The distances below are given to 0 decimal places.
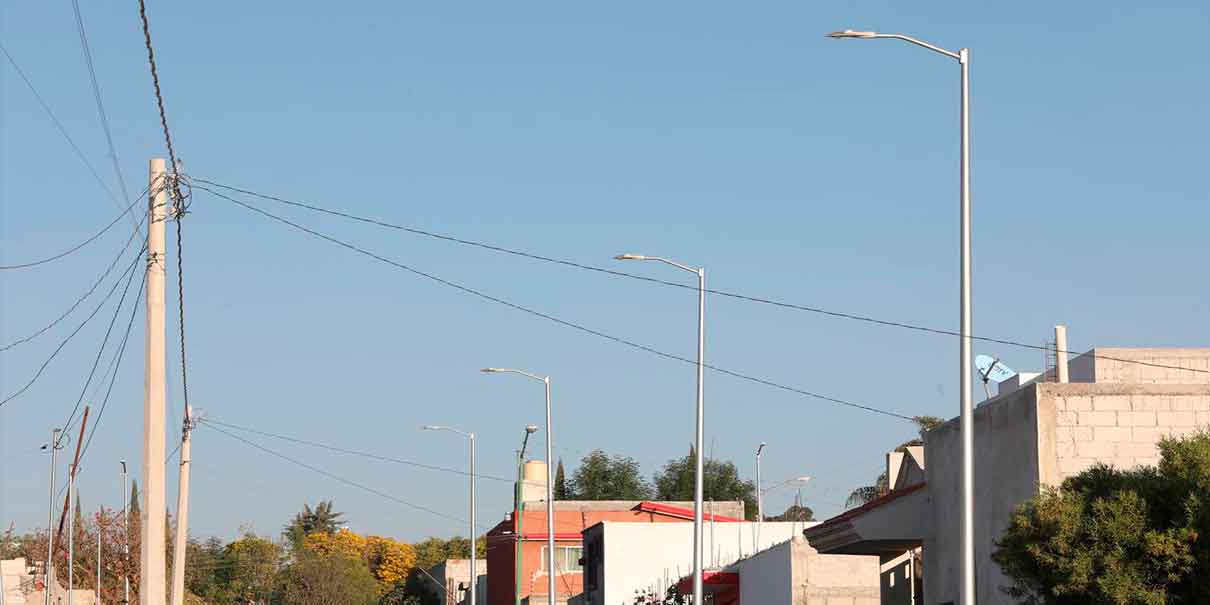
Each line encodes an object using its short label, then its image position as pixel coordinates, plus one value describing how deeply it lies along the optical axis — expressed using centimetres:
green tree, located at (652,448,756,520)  13650
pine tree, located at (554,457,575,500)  13688
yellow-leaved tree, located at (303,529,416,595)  15574
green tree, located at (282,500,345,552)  19425
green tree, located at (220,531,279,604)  16475
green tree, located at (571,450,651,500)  13350
